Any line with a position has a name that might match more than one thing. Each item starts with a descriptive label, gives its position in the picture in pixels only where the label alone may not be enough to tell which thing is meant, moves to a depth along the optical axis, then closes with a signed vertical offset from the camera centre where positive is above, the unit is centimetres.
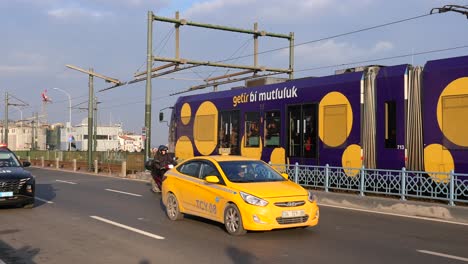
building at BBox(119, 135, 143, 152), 9412 +0
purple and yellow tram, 1326 +78
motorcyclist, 1739 -62
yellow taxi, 917 -95
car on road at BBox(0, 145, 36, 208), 1273 -105
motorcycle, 1734 -89
